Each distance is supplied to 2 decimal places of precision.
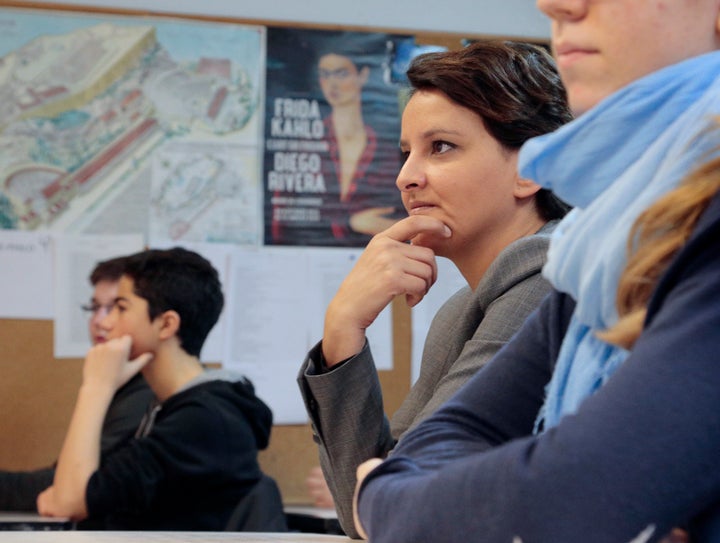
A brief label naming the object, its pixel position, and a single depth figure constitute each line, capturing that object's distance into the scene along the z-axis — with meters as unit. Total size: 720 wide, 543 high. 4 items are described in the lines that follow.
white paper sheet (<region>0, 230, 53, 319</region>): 2.89
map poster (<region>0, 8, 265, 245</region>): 2.94
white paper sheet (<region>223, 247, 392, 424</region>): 2.98
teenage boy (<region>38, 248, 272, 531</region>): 2.35
